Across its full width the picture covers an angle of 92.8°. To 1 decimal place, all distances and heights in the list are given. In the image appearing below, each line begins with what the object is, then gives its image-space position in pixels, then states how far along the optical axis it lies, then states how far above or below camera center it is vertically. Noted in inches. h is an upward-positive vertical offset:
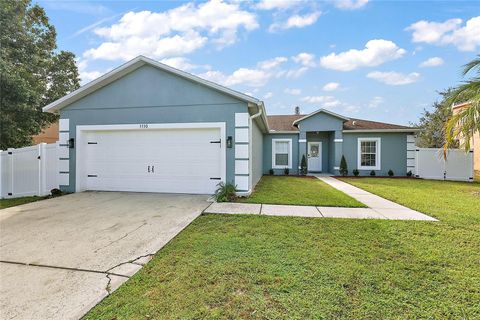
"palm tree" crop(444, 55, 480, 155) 306.2 +69.6
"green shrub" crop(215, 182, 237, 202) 268.8 -39.3
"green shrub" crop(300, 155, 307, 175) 561.9 -14.2
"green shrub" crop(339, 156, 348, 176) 547.2 -16.2
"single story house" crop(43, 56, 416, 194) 291.3 +38.2
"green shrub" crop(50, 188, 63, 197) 310.2 -44.4
